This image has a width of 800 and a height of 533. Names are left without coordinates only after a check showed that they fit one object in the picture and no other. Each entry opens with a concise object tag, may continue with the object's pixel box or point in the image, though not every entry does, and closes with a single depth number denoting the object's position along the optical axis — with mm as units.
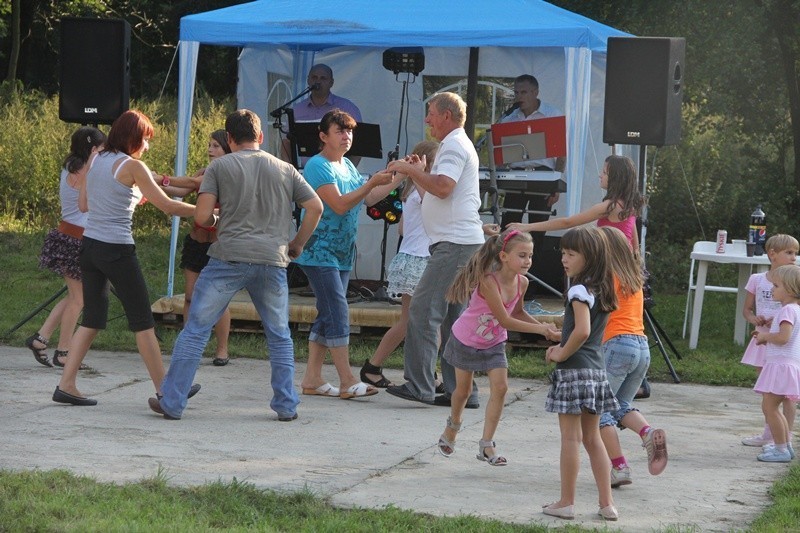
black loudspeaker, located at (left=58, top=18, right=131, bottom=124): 15759
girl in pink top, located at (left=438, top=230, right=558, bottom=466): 9381
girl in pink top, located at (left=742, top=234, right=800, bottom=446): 10799
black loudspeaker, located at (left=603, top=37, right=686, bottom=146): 14797
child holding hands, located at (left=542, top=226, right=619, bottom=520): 8036
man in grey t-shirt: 10643
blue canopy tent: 15031
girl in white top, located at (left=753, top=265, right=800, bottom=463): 10155
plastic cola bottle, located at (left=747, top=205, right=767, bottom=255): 15681
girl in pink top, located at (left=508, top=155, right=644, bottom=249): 11338
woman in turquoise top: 11507
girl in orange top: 8770
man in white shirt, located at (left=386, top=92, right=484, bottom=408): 11130
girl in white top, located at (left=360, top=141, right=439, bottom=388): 12671
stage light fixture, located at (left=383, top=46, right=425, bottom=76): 18164
